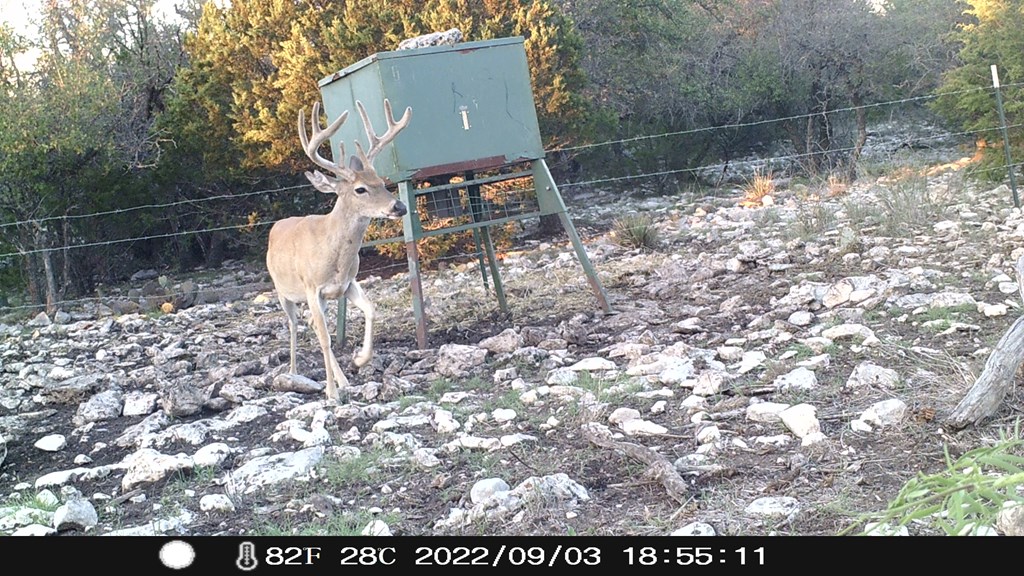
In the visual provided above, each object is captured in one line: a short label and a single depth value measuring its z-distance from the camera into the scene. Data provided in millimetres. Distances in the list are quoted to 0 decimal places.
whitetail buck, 7246
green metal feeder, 7719
